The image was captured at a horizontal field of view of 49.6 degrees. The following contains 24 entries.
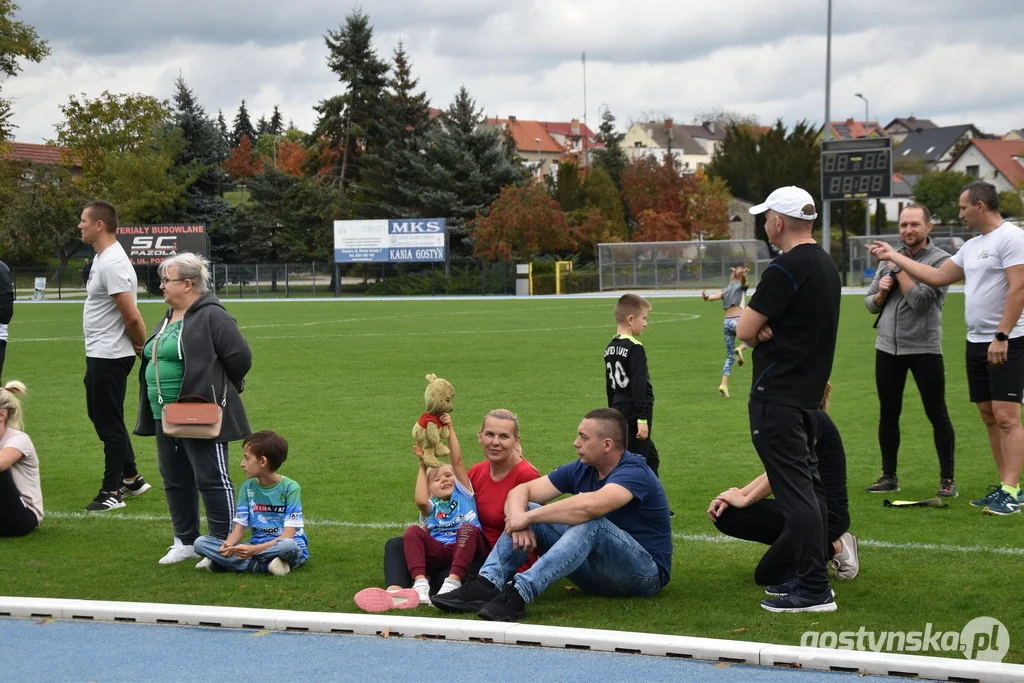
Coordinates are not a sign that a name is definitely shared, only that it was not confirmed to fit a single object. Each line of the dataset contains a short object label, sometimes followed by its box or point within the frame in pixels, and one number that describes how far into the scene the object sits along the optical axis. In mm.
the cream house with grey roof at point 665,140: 148000
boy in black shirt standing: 7234
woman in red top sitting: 5637
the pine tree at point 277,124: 156000
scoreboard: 48488
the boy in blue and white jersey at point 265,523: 6019
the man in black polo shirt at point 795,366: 4953
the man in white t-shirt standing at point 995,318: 7031
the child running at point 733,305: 15561
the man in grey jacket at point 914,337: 7898
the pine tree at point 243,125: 148875
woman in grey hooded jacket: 6098
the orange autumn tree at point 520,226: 58375
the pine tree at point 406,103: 70062
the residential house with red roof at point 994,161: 101125
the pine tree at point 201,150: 70369
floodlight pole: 49862
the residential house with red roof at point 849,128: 156725
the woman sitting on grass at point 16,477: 6871
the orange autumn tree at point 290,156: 108588
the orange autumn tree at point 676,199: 72812
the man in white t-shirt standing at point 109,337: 7555
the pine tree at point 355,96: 70188
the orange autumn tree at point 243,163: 118250
